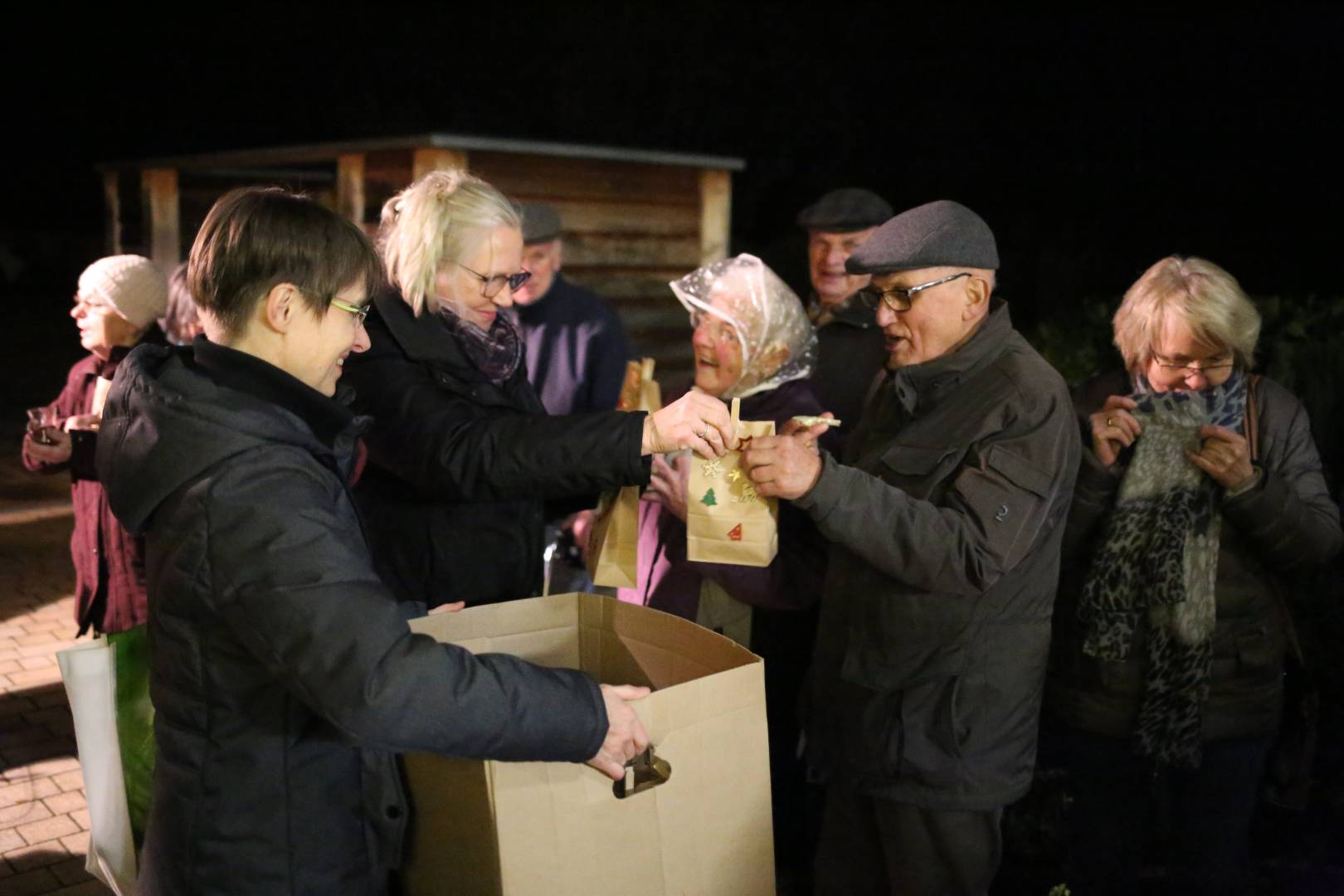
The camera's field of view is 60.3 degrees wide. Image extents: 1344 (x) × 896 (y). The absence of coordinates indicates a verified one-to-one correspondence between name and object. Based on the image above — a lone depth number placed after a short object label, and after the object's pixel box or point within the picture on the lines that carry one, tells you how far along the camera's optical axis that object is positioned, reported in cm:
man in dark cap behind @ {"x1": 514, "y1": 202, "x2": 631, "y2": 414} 525
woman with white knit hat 405
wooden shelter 615
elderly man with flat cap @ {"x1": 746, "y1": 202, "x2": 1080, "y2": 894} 243
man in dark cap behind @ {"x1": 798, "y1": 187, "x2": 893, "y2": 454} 408
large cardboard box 182
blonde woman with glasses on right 298
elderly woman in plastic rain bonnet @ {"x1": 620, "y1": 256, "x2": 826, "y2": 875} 324
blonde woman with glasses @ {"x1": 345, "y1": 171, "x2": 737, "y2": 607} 253
